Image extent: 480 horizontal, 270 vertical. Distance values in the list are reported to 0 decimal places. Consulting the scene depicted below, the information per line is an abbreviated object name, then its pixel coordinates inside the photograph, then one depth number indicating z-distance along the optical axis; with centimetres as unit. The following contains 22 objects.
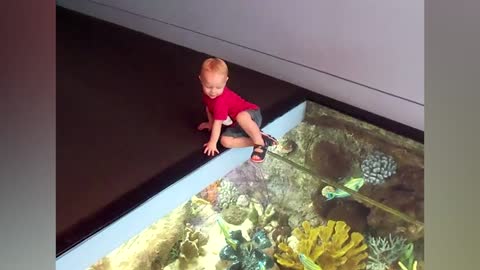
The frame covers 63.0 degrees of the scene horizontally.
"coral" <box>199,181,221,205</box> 223
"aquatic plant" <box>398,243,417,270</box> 212
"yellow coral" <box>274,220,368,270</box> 220
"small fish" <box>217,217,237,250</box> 230
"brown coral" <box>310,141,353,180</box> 231
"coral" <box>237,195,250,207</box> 234
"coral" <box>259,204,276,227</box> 235
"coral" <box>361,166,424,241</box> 214
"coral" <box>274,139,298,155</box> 237
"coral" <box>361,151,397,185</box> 223
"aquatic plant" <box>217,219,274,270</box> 228
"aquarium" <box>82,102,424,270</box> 216
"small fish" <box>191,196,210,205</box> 220
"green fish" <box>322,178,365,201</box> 226
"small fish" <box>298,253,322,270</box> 222
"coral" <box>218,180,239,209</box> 229
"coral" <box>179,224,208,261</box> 224
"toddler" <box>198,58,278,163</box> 207
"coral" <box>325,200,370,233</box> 222
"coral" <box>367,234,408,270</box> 216
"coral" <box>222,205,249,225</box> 232
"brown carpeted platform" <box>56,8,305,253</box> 193
